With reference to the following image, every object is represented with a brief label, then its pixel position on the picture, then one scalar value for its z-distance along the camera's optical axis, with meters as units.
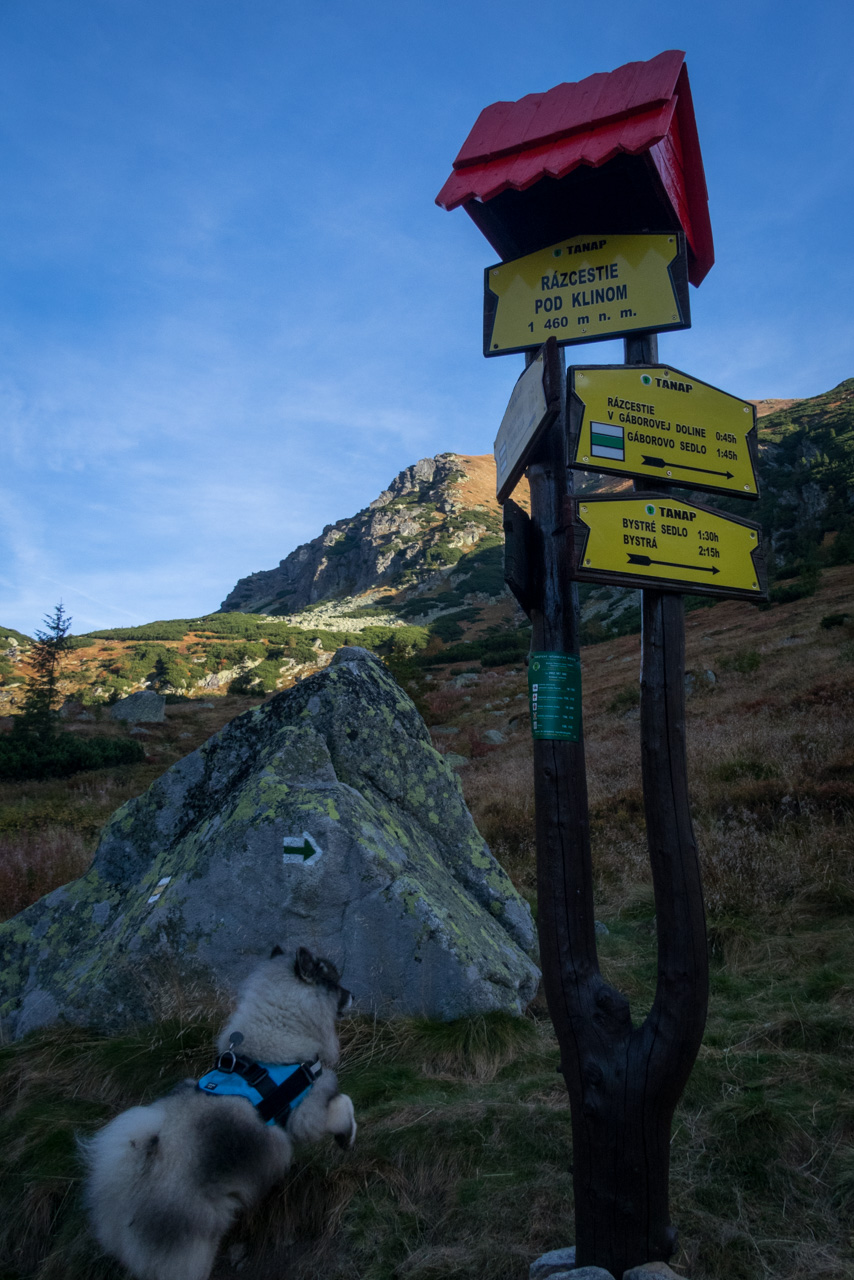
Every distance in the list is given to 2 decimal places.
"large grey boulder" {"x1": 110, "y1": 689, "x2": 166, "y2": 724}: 31.67
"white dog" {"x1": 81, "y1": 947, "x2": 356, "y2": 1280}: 2.51
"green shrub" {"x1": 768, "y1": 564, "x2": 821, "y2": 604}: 27.80
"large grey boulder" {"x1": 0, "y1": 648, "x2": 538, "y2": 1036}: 4.32
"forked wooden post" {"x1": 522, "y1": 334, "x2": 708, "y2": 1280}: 2.47
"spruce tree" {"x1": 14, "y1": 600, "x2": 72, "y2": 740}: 21.98
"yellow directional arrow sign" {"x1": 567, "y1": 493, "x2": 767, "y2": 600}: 2.70
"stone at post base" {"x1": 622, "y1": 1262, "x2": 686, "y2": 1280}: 2.30
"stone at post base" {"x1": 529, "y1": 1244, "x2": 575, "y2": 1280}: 2.45
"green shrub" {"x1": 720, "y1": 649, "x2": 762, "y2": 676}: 19.14
